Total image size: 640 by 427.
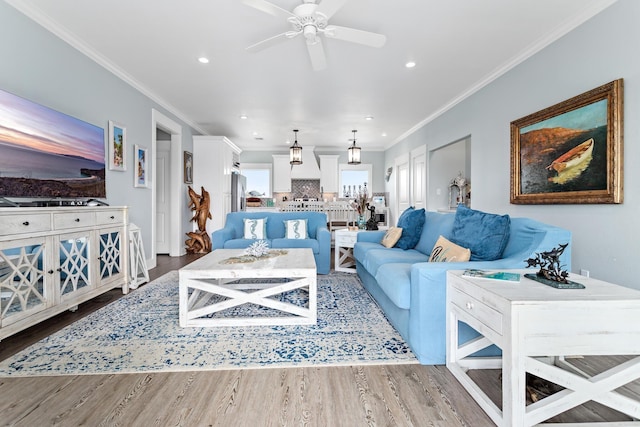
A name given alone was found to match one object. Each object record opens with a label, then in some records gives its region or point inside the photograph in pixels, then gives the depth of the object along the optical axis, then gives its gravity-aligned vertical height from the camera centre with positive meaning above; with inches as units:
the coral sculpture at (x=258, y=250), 120.2 -15.9
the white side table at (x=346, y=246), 168.4 -21.5
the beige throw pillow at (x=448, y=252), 85.0 -12.7
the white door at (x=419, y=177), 245.0 +28.6
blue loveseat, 165.3 -14.3
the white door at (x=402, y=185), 283.9 +25.5
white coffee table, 95.3 -26.7
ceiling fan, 86.4 +58.6
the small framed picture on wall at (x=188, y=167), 237.8 +35.0
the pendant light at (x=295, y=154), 260.0 +49.3
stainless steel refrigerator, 276.9 +17.2
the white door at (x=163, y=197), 233.8 +10.6
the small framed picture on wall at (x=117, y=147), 142.6 +31.7
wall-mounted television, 90.9 +20.3
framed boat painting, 92.6 +21.7
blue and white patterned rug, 73.4 -37.5
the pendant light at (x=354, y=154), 269.7 +51.0
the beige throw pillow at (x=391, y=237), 142.2 -13.0
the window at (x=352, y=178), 350.0 +38.5
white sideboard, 79.7 -15.7
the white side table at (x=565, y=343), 49.3 -22.0
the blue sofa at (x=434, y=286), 74.0 -19.9
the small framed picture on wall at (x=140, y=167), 163.6 +24.6
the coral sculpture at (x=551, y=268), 58.7 -12.0
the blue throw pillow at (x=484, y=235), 84.0 -7.3
